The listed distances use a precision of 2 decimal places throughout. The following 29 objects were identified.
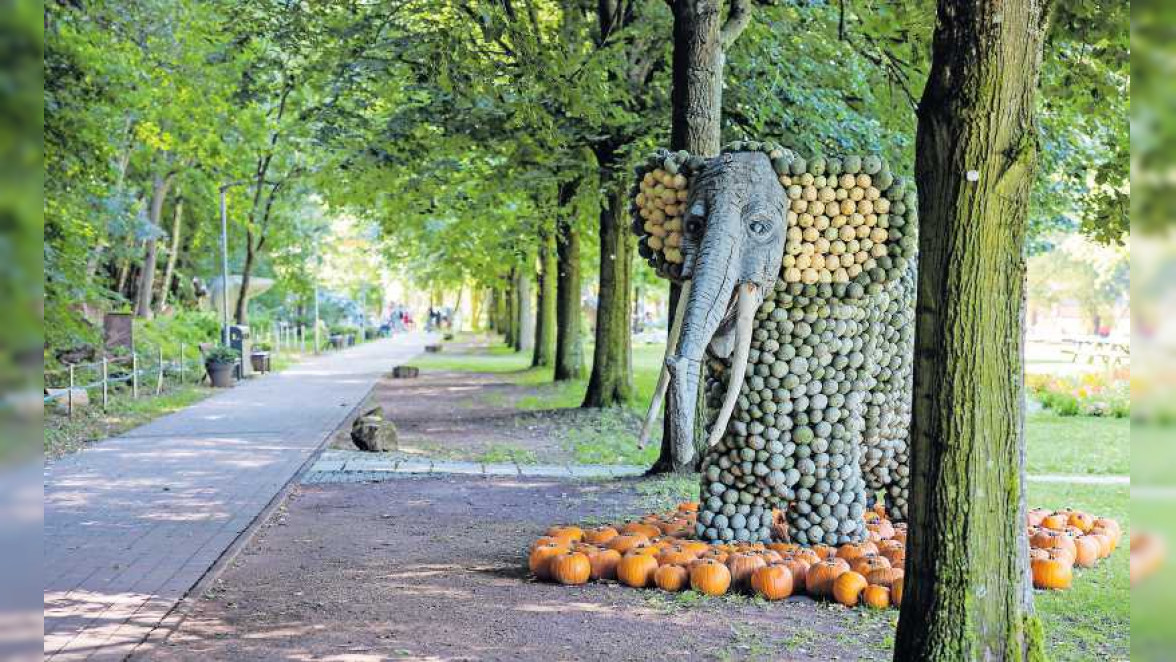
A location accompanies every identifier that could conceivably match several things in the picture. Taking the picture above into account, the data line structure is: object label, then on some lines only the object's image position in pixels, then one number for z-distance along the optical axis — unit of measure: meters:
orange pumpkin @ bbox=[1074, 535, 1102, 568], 7.98
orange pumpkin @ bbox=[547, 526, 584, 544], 7.94
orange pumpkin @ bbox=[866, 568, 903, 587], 6.75
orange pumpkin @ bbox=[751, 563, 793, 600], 6.82
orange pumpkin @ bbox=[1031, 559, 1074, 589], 7.12
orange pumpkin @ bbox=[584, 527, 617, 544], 7.88
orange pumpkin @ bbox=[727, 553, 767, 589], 7.04
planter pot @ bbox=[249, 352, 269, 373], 29.53
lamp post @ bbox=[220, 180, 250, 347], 28.08
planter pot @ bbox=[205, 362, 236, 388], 24.88
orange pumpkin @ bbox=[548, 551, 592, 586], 7.17
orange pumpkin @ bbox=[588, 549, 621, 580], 7.34
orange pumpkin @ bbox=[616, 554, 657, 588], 7.12
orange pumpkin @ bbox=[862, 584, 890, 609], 6.62
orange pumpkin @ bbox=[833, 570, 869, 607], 6.65
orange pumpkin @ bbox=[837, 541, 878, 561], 7.39
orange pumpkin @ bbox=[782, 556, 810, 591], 7.00
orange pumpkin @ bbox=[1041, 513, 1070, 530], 8.42
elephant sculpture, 7.47
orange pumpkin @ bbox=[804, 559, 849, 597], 6.81
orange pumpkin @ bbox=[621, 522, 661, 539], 8.25
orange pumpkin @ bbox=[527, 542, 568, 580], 7.33
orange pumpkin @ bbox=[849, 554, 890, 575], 6.93
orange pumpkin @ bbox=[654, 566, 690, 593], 7.05
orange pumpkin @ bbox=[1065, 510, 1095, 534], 8.57
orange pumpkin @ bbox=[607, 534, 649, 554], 7.62
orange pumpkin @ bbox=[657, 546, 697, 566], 7.23
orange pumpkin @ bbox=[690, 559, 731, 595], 6.91
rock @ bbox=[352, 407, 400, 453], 14.22
